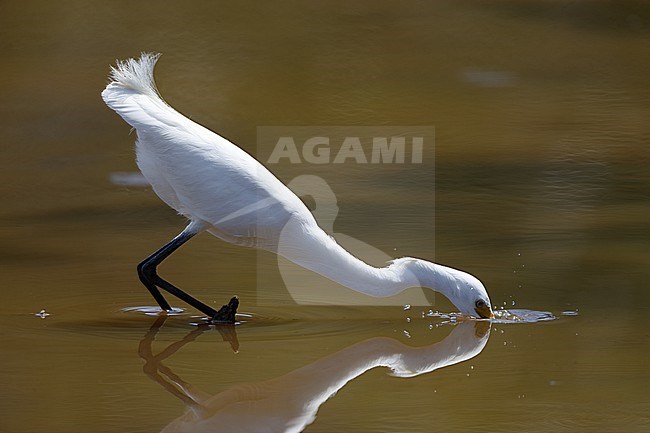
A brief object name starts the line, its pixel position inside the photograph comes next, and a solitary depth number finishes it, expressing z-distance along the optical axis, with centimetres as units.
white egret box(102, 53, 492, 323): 1044
